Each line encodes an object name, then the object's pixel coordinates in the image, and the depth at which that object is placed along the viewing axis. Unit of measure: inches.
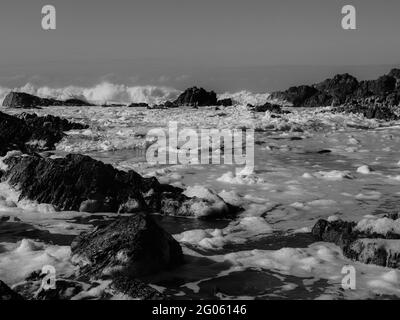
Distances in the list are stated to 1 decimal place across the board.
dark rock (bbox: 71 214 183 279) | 323.3
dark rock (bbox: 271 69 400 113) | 1712.7
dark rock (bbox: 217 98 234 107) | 1811.0
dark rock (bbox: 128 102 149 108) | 1801.2
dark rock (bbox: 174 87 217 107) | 1833.2
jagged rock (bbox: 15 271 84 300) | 284.8
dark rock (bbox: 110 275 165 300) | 272.2
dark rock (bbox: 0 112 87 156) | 918.4
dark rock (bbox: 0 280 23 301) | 259.0
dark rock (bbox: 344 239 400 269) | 341.1
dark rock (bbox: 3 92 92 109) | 1704.0
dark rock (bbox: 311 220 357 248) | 381.4
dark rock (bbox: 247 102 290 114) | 1504.4
